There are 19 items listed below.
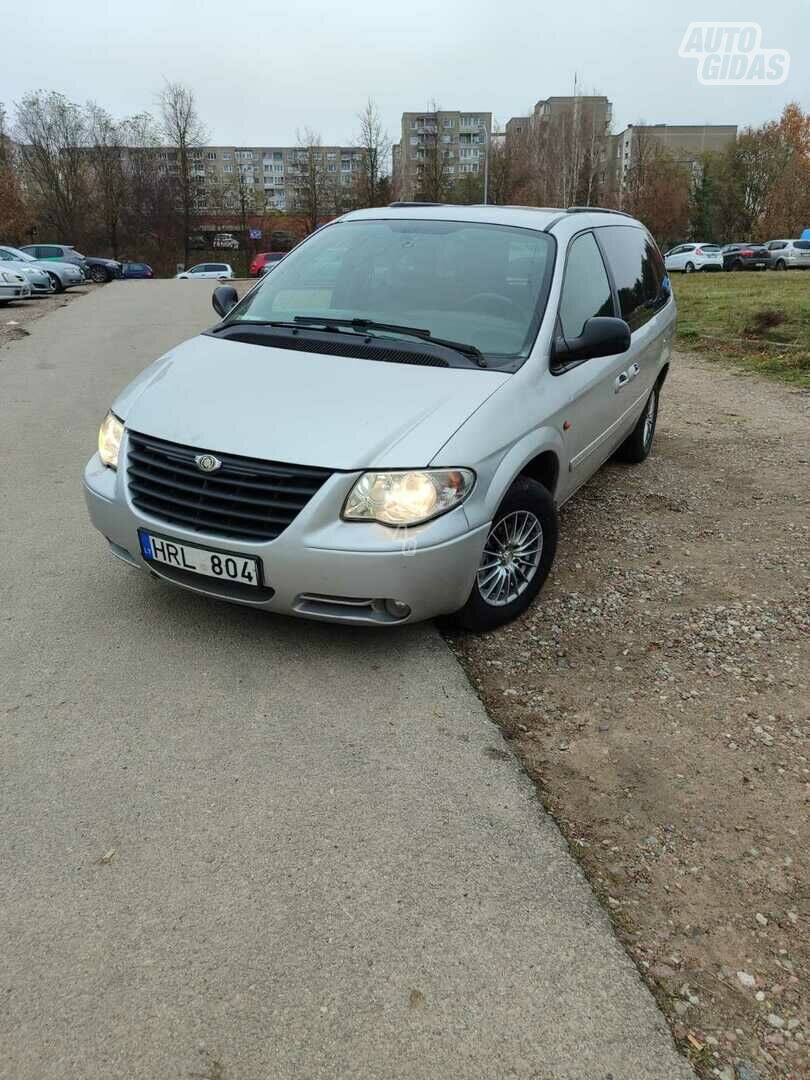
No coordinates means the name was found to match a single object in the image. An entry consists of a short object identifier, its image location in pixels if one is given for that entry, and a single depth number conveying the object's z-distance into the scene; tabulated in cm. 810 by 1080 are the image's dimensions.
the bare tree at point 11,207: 4044
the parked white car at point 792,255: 3747
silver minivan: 308
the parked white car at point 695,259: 3944
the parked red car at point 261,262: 3363
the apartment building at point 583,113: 6344
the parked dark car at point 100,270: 3438
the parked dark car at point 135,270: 4262
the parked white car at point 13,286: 1888
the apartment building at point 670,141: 6825
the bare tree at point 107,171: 5522
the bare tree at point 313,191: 5691
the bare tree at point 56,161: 5394
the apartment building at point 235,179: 5722
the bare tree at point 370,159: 5228
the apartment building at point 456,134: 11175
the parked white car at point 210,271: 3878
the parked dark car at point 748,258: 3822
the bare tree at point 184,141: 5522
